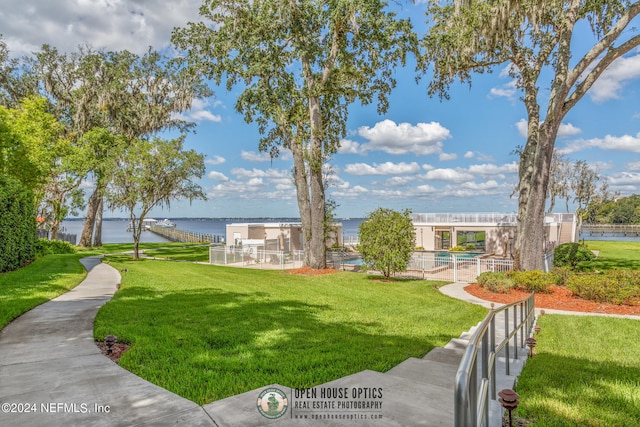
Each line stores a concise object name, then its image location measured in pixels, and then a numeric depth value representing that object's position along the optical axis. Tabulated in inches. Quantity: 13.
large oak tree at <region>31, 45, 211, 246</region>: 1098.1
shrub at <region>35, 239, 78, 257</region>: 767.1
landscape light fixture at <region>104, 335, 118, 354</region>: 184.9
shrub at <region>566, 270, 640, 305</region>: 382.6
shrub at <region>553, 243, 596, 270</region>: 690.3
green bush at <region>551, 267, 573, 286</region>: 473.4
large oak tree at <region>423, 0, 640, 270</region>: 484.1
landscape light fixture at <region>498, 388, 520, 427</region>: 88.9
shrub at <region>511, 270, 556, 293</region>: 449.7
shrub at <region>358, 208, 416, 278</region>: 559.2
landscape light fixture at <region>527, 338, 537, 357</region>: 191.7
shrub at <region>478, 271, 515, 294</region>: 458.9
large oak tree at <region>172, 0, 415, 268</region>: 619.5
